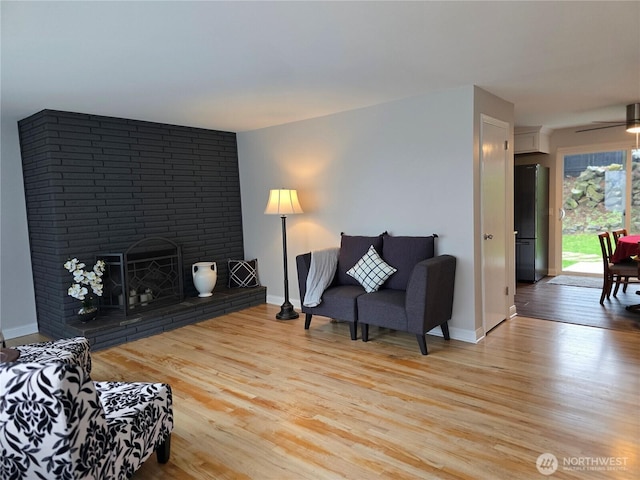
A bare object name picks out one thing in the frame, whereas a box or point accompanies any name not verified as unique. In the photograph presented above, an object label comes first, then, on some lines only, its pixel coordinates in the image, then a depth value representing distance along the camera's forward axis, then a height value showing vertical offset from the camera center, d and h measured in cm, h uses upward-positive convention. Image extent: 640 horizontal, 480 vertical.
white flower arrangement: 408 -64
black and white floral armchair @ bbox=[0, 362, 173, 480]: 143 -74
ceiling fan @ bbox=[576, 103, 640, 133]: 473 +87
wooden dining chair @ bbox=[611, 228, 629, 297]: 515 -56
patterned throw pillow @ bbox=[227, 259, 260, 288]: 561 -88
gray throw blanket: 417 -71
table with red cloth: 479 -65
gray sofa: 347 -83
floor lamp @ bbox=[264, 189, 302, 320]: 471 -1
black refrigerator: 633 -33
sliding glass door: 616 -9
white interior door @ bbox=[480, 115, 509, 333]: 393 -19
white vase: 505 -81
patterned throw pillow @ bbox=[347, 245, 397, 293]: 401 -65
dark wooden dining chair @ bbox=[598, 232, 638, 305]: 462 -85
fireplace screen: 435 -70
